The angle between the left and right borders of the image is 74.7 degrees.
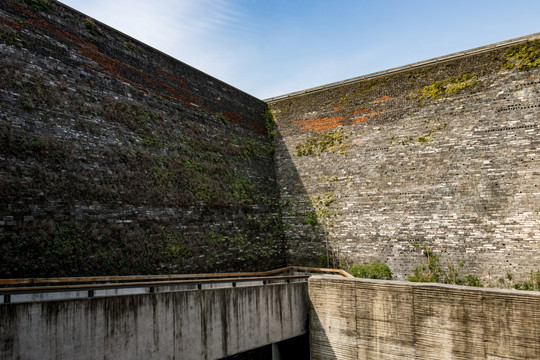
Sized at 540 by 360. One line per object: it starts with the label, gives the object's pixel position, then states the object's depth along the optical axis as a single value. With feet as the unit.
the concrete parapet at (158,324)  14.47
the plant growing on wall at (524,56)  36.60
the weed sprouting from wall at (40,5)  28.40
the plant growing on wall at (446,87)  40.09
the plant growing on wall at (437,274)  36.42
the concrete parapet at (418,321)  19.17
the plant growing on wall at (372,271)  38.09
